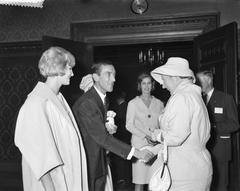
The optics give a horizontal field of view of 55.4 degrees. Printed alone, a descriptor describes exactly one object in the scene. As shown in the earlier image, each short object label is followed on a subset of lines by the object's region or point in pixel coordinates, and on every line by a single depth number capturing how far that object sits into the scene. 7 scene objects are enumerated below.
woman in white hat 1.63
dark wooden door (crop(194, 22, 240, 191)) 3.15
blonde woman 1.25
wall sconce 5.88
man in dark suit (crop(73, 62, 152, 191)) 1.73
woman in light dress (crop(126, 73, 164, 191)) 2.85
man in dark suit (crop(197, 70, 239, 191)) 2.84
